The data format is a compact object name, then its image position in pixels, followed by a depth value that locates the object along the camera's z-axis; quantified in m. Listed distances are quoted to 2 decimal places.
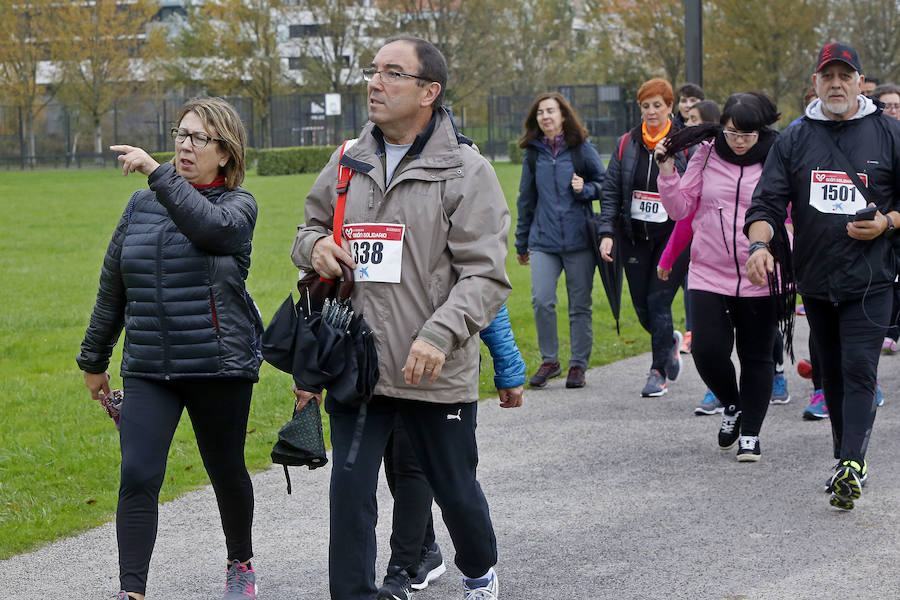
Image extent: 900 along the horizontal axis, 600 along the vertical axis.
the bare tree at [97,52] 53.44
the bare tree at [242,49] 56.69
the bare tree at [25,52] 52.72
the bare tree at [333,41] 56.25
